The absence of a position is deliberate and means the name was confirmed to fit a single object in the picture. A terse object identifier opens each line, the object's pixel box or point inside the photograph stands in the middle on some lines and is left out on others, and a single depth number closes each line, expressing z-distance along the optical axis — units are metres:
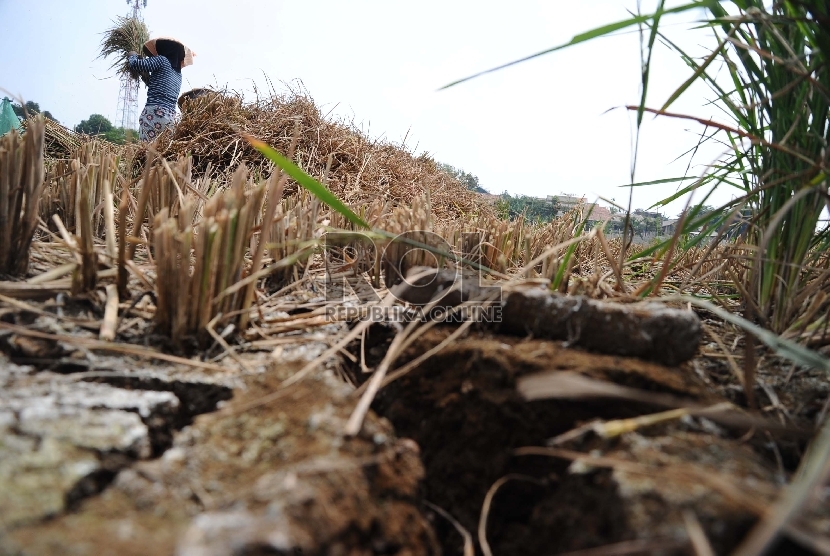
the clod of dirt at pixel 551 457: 0.47
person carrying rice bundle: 5.08
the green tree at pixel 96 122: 33.66
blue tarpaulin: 5.16
